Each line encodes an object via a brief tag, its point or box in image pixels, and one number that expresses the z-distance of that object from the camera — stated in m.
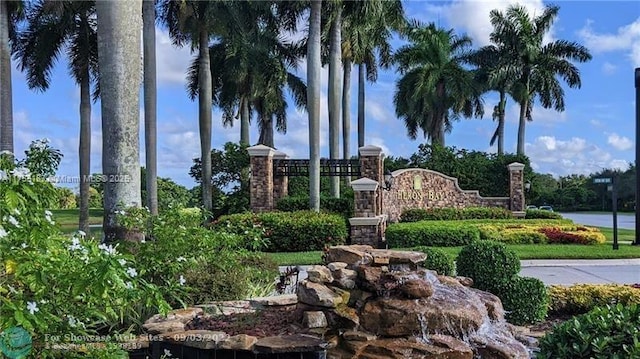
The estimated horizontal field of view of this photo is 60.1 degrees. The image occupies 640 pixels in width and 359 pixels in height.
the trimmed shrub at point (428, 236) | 16.20
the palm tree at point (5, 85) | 14.96
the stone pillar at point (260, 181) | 19.25
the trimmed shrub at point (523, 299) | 6.71
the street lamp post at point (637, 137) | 16.23
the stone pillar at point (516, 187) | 24.94
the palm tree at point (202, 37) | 20.48
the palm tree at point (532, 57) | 34.47
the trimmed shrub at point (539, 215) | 24.31
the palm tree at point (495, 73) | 34.66
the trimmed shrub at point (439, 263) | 7.53
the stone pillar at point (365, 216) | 16.58
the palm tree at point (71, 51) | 19.72
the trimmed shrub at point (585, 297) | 7.22
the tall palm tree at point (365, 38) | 19.67
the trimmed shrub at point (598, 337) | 3.13
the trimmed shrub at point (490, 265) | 6.89
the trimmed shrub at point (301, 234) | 16.38
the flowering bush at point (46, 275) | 2.60
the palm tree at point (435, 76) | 34.41
